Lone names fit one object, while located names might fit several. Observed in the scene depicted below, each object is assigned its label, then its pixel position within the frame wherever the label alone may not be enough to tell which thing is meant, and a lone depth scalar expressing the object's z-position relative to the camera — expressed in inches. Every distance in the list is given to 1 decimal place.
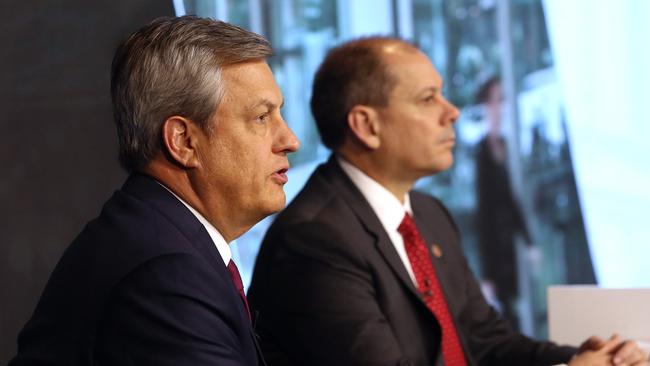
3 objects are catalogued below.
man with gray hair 113.6
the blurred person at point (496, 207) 382.9
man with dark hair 184.2
